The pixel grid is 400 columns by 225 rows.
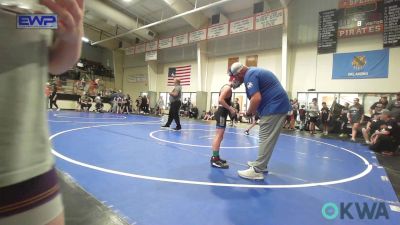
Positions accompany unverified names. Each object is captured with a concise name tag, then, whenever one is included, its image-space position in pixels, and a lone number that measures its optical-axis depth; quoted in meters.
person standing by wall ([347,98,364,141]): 10.98
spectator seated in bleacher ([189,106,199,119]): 19.04
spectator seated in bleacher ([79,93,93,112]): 18.50
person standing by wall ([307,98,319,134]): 11.90
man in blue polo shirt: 3.67
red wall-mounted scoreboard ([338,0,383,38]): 12.26
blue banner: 12.61
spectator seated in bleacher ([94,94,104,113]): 18.66
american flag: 21.66
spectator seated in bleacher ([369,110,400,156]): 6.74
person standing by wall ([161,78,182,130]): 8.49
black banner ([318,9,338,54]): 13.70
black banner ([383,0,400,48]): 11.70
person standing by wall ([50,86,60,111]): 16.32
